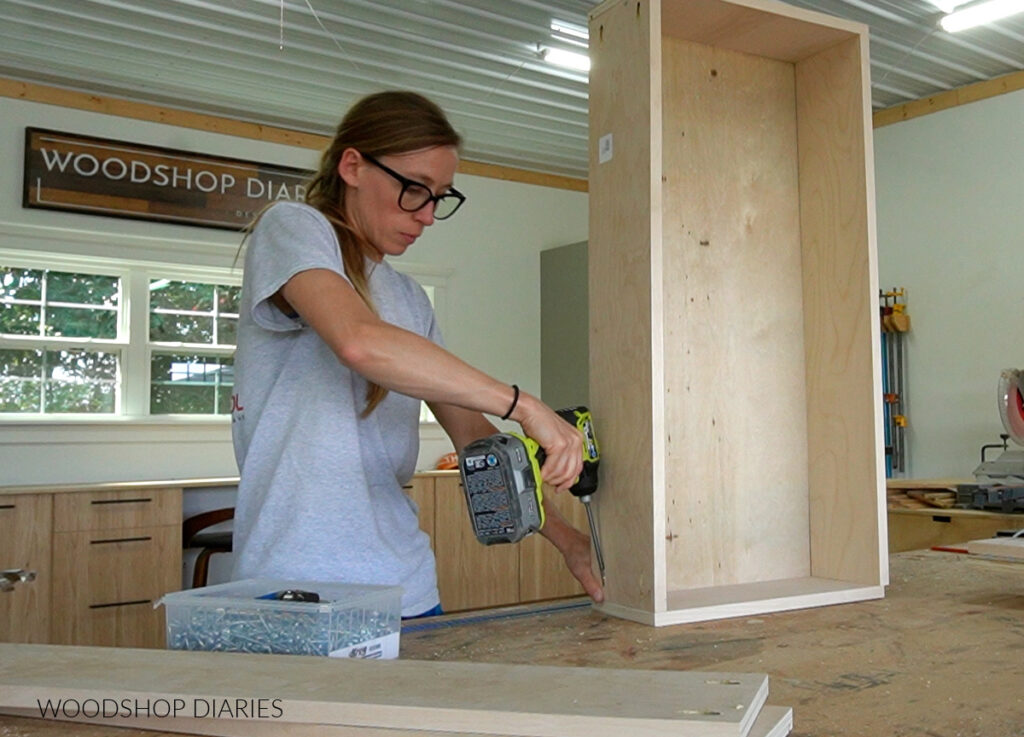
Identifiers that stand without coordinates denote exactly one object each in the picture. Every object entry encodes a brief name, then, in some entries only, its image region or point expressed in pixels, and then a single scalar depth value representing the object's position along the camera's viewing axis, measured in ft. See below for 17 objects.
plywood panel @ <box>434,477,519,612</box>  17.37
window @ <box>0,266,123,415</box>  15.74
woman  4.33
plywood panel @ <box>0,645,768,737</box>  2.82
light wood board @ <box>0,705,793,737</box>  2.91
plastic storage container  3.72
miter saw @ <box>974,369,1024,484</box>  11.46
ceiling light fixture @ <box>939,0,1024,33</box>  13.42
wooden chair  15.14
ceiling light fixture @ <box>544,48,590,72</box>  14.69
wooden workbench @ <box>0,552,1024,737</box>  3.32
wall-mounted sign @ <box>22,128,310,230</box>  15.53
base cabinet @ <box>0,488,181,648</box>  13.71
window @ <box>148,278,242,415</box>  17.03
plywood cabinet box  5.50
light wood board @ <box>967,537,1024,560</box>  5.46
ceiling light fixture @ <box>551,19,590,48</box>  13.65
